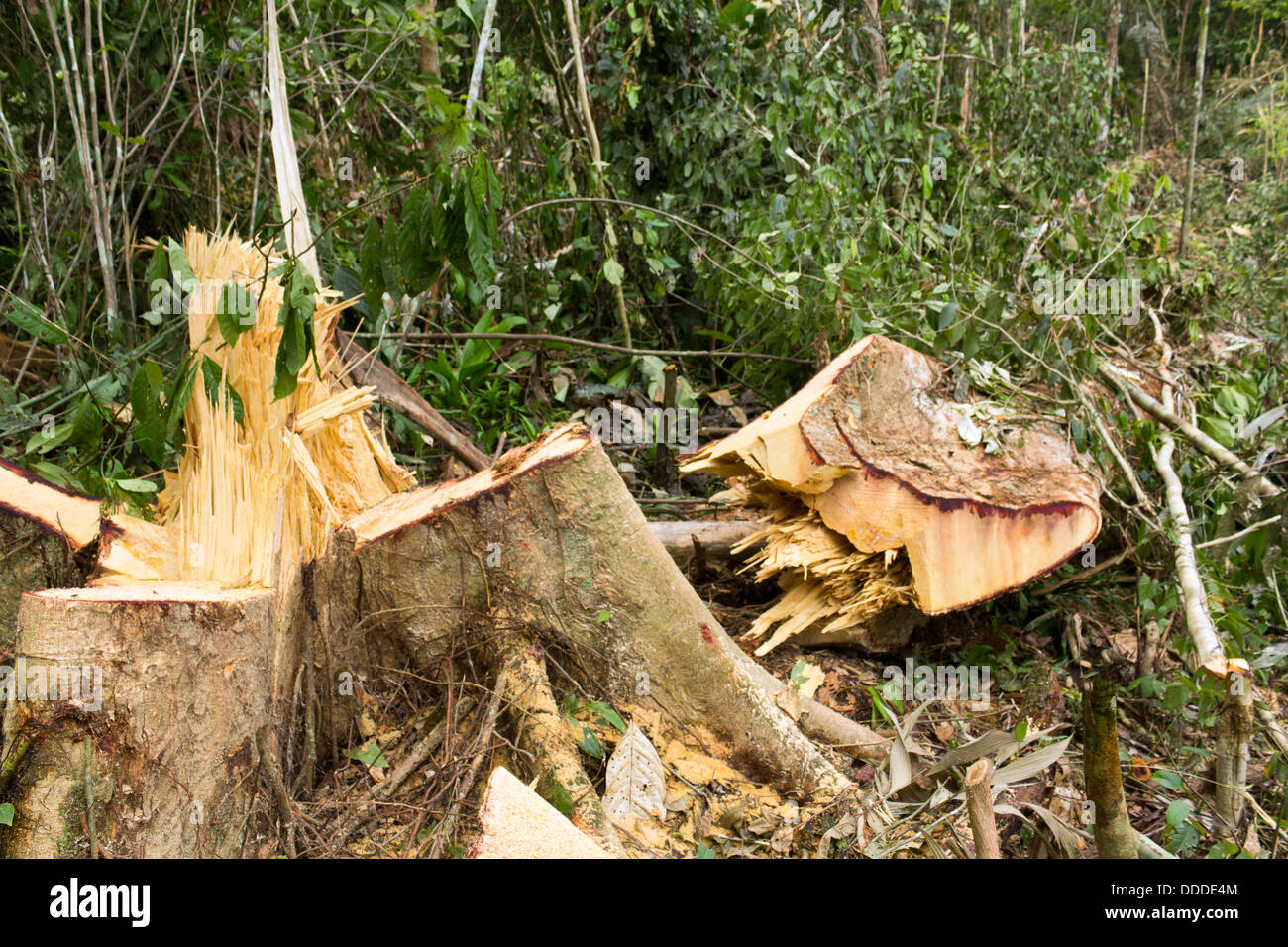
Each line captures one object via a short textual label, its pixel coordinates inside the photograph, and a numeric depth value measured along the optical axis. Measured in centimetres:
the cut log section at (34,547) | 236
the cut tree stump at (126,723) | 187
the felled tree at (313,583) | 201
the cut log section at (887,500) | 285
